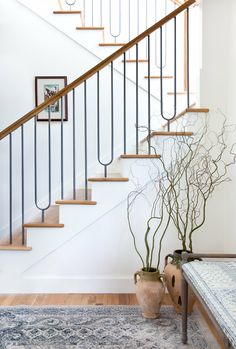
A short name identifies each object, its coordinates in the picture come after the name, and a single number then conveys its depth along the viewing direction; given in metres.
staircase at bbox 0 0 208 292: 3.03
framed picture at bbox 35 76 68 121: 4.36
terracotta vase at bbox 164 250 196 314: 2.60
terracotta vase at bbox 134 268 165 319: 2.56
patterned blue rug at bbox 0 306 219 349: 2.22
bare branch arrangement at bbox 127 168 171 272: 3.05
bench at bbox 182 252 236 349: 1.42
